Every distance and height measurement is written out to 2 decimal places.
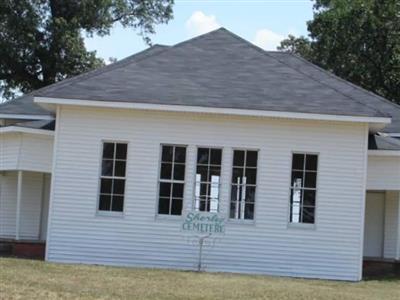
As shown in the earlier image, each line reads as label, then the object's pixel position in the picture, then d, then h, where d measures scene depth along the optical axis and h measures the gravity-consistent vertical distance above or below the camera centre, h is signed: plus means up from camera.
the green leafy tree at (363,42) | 38.50 +8.53
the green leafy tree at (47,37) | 37.84 +7.52
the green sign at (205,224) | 18.67 -0.73
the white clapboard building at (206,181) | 18.69 +0.34
